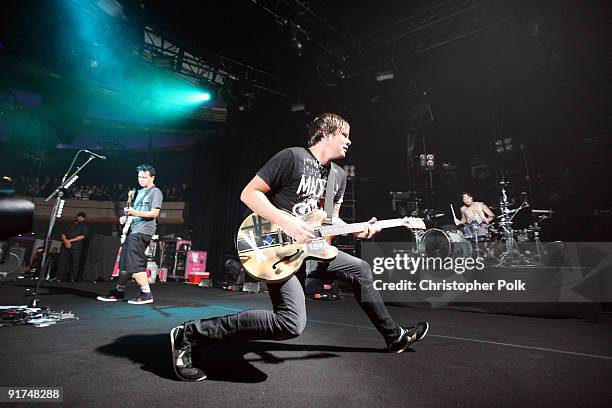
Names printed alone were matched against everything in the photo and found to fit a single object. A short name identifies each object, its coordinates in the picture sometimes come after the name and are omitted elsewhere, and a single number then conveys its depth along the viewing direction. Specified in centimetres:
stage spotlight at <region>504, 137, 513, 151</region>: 858
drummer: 749
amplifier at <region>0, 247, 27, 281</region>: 809
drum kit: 662
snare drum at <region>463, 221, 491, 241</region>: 699
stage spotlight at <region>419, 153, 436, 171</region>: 919
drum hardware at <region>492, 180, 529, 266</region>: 664
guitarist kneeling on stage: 173
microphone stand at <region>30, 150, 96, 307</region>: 355
